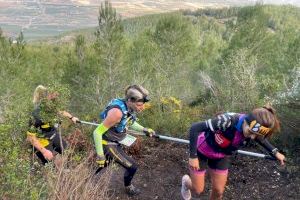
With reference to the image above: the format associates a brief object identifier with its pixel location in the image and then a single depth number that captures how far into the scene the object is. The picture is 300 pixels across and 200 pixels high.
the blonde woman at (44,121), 5.09
